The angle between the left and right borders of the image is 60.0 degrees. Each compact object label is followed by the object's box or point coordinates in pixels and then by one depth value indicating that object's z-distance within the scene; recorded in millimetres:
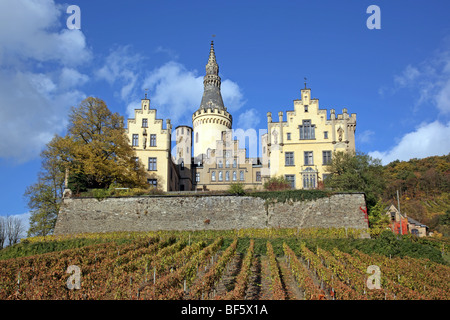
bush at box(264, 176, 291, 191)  38281
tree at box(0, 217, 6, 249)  51278
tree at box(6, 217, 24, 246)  52156
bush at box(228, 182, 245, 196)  35875
